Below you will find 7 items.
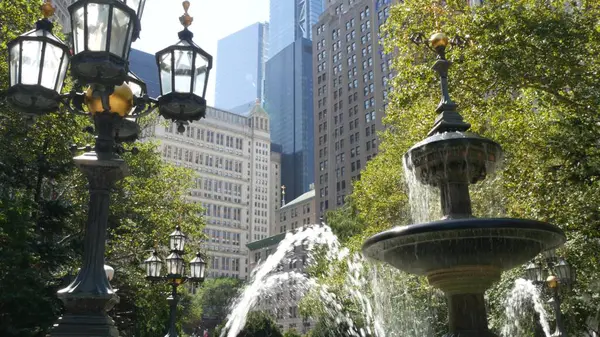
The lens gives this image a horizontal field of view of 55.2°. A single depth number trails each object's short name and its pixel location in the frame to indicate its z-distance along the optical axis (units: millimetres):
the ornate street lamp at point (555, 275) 15555
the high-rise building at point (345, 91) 86125
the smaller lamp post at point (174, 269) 14383
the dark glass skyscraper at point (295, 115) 178875
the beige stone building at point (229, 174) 123988
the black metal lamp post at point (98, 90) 5705
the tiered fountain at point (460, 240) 8352
